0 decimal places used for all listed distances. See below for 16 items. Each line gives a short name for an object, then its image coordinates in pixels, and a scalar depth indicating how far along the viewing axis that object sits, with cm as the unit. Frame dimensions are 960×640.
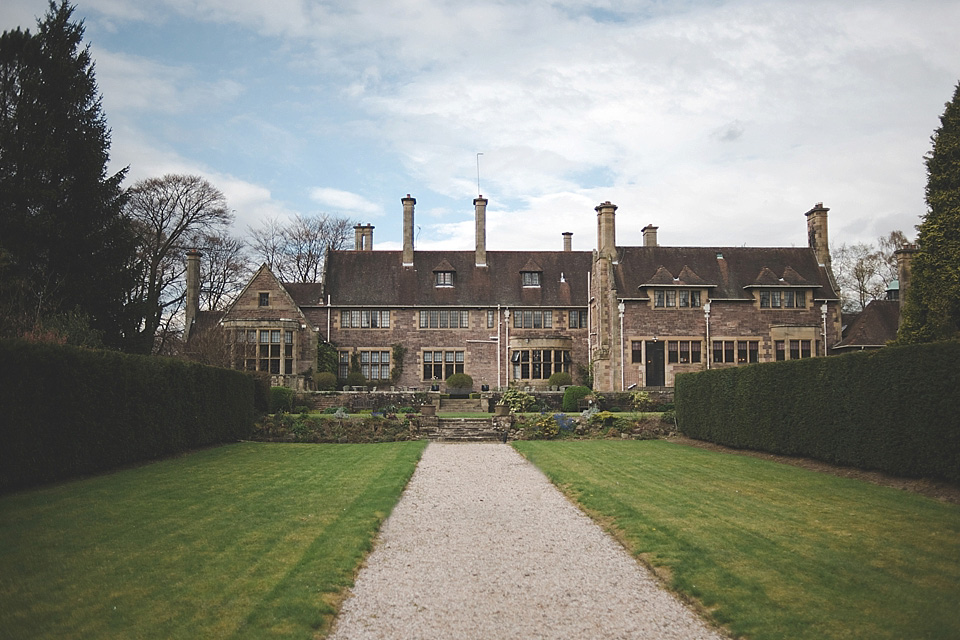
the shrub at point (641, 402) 3319
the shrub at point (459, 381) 4219
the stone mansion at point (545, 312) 4069
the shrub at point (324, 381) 4056
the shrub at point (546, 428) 2691
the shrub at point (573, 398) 3431
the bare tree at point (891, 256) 5178
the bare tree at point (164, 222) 4197
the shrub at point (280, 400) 3291
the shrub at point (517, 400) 3288
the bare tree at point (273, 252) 5656
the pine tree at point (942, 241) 1947
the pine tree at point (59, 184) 2452
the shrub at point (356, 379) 4216
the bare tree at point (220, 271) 4962
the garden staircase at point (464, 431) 2700
